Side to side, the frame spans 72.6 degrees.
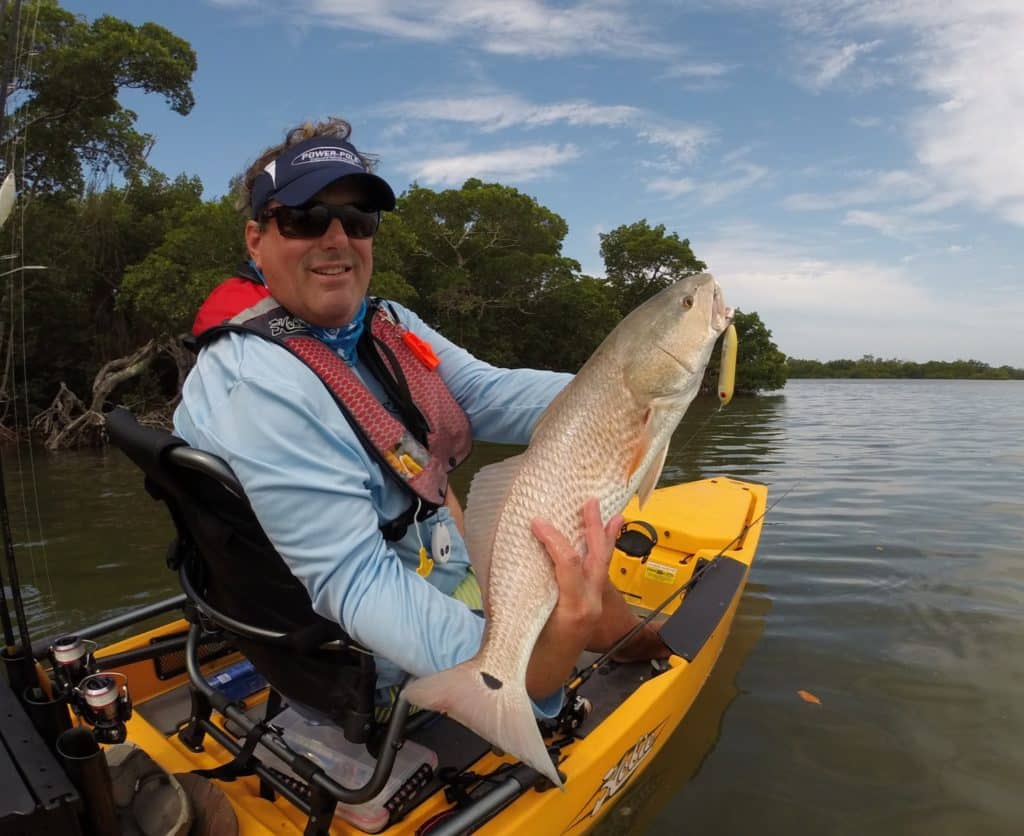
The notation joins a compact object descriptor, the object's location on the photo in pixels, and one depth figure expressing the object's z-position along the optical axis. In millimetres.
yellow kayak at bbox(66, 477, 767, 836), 2258
